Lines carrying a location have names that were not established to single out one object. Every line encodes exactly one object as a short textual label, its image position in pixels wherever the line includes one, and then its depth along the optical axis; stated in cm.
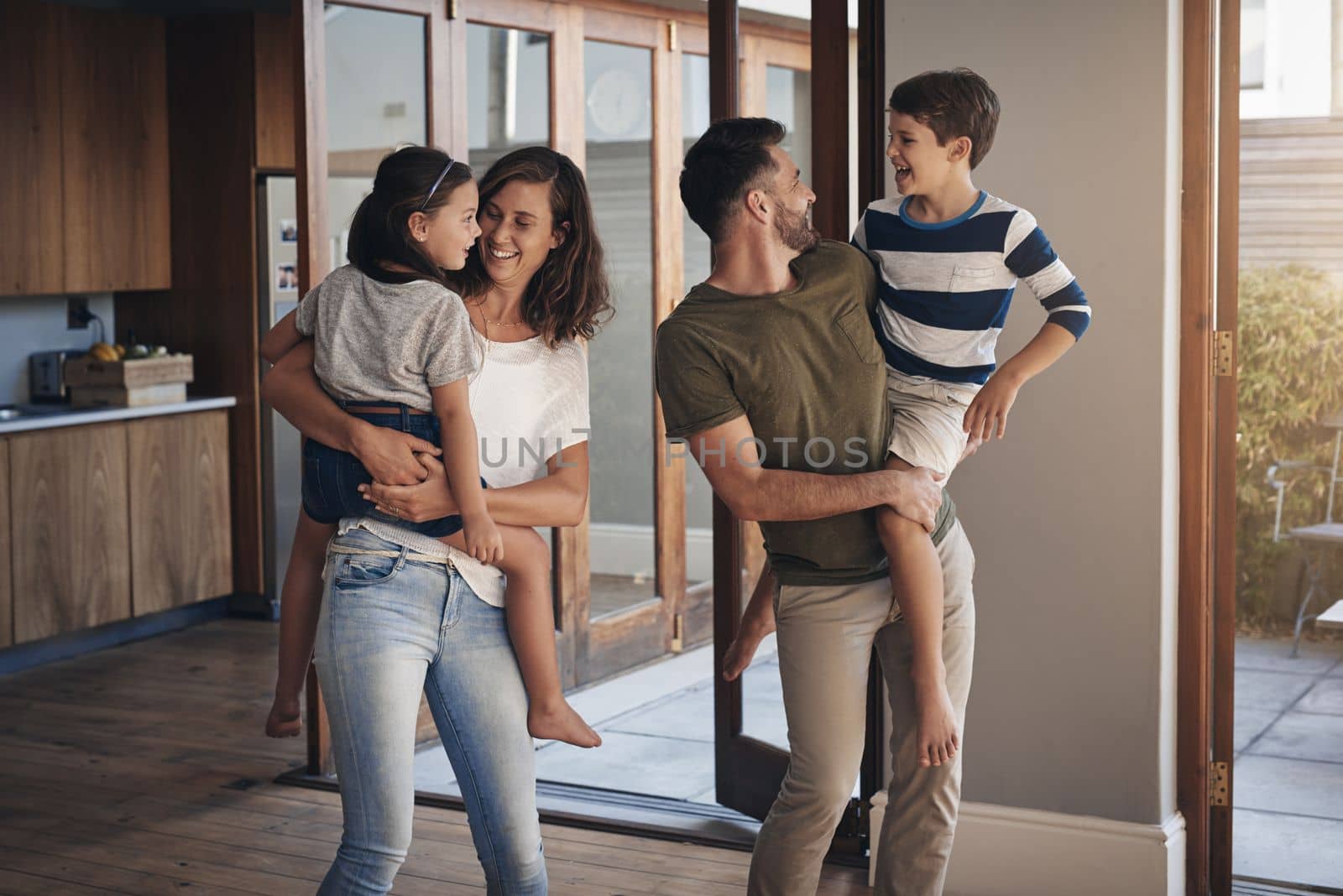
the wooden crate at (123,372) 569
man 215
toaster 586
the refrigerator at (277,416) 607
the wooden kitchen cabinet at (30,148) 546
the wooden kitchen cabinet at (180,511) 576
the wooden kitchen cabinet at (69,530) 529
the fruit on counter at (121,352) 577
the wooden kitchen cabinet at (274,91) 598
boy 229
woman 204
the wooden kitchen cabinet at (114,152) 575
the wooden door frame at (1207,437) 294
